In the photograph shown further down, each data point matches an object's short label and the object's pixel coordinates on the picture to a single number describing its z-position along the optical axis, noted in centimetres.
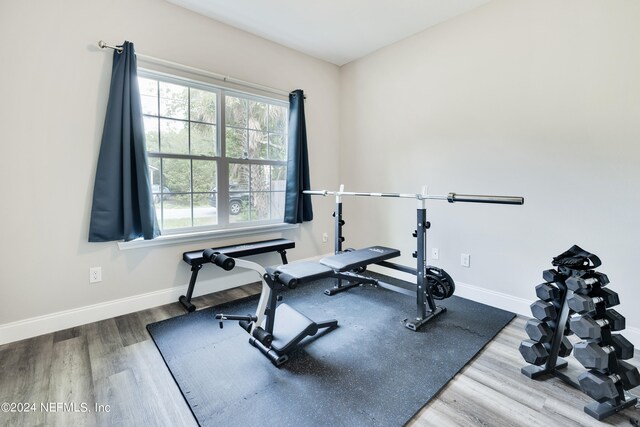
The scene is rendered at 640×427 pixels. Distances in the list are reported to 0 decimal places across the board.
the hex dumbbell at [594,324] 145
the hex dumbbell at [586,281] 151
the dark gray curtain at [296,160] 341
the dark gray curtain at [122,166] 228
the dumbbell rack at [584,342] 143
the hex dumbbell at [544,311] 169
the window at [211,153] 265
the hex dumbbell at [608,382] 140
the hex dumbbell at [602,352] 142
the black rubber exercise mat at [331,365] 148
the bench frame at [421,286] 231
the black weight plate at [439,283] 245
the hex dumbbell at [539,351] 168
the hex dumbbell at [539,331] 169
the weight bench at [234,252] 259
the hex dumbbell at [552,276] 169
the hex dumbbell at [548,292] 169
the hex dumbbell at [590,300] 148
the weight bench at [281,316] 190
